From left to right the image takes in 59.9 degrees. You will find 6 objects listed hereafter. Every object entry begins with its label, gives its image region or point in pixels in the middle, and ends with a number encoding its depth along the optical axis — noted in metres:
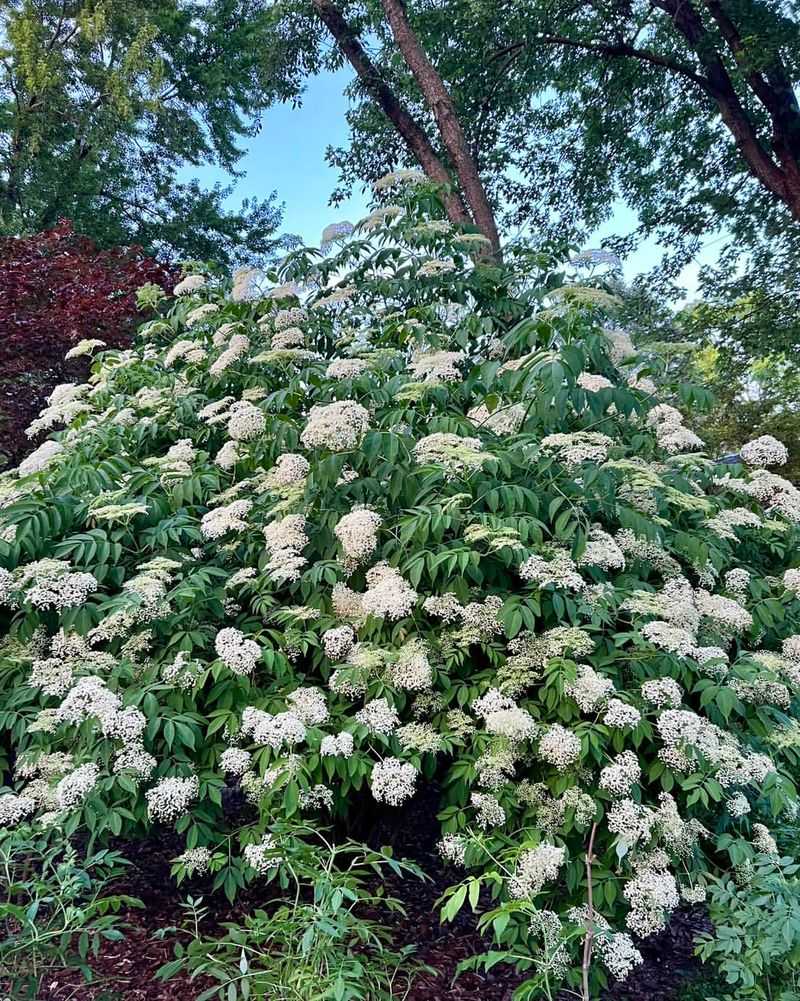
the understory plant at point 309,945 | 1.64
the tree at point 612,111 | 7.82
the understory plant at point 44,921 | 1.77
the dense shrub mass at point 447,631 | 2.23
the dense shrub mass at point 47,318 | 6.78
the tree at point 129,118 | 10.52
